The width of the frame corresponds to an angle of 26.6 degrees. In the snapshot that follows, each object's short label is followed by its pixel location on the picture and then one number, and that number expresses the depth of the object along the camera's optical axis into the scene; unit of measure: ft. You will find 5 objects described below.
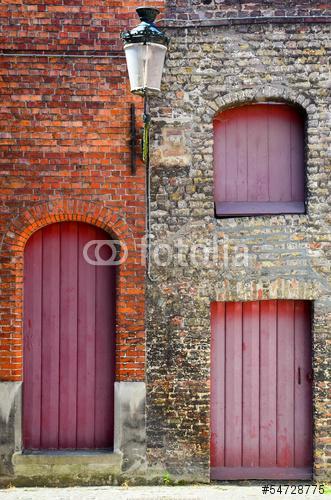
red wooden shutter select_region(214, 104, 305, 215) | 26.21
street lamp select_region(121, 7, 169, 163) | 21.90
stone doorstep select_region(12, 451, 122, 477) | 25.20
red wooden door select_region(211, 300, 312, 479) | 26.03
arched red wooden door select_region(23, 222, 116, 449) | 26.02
